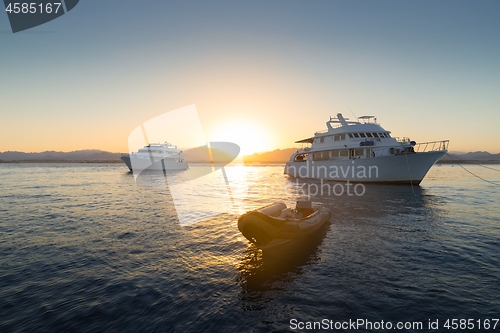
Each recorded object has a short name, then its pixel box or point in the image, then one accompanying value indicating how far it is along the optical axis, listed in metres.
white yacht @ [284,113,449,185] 25.73
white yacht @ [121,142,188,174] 65.31
